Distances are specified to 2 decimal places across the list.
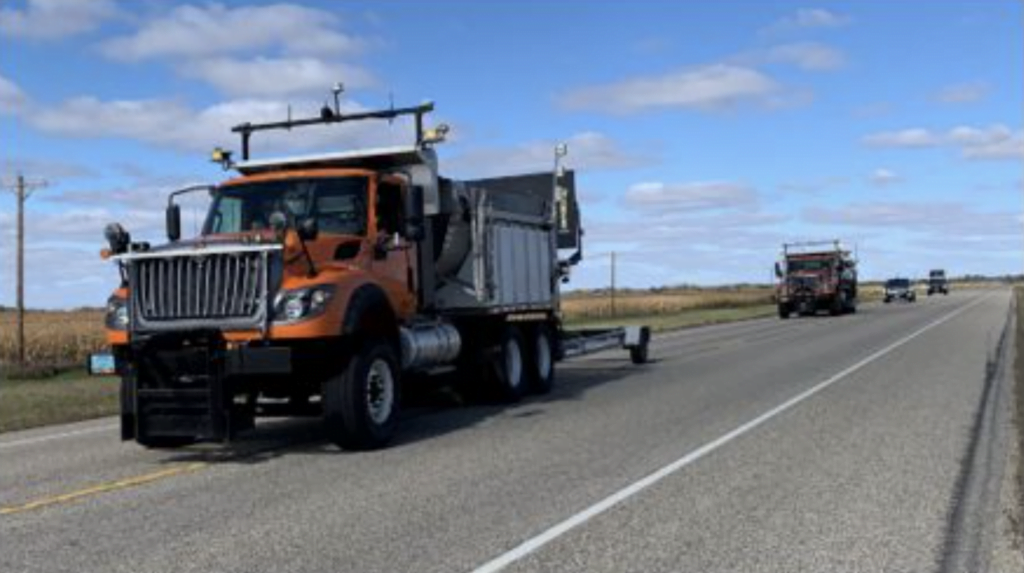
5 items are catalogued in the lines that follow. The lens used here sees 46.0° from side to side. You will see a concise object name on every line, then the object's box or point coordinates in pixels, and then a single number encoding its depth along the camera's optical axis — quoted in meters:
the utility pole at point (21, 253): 31.48
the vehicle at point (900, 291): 84.75
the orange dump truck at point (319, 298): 11.02
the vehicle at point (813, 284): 54.28
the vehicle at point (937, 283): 120.21
